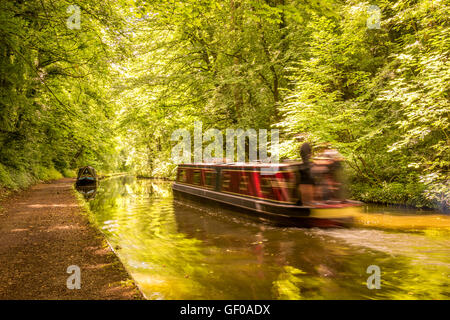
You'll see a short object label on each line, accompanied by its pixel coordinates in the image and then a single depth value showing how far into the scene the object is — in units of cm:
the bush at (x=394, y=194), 1097
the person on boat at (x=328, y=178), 817
